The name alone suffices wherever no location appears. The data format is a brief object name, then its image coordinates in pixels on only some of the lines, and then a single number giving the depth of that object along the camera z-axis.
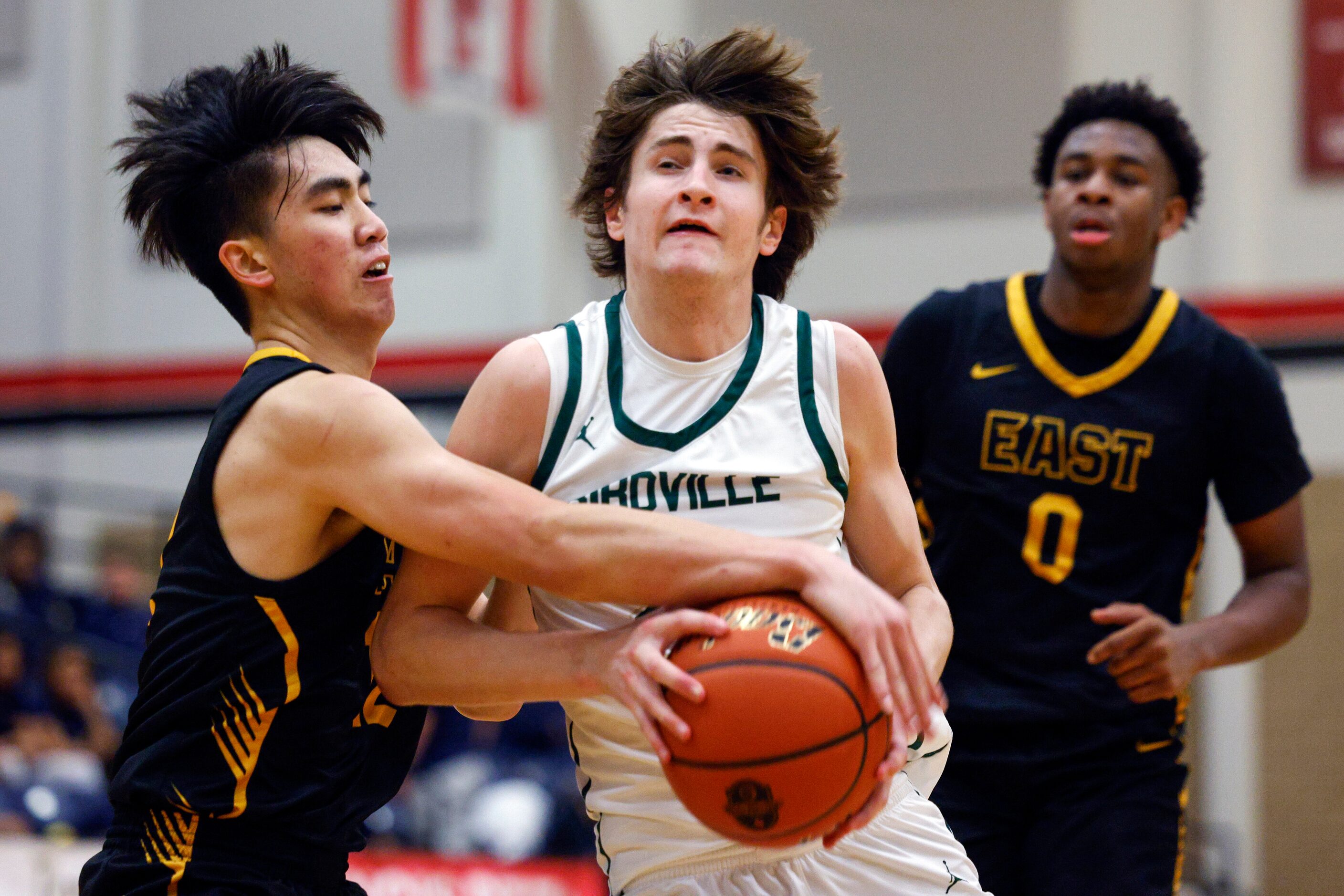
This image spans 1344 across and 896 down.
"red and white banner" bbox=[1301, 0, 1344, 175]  16.39
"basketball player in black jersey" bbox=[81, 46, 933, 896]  4.52
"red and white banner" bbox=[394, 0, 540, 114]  16.97
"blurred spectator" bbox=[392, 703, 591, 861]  13.14
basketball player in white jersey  4.97
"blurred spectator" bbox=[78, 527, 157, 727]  16.70
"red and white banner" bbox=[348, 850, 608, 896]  11.81
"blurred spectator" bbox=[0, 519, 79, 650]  17.64
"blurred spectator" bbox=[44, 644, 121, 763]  15.90
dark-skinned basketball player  6.50
